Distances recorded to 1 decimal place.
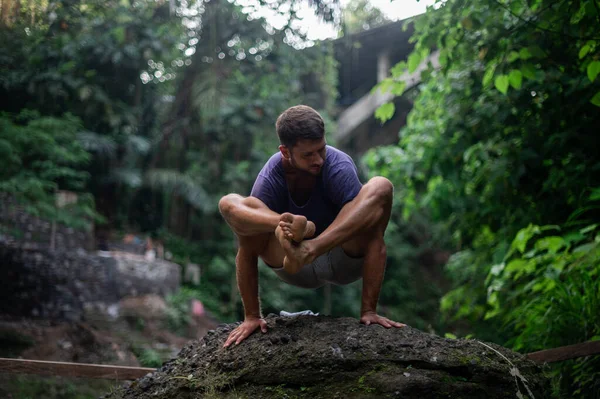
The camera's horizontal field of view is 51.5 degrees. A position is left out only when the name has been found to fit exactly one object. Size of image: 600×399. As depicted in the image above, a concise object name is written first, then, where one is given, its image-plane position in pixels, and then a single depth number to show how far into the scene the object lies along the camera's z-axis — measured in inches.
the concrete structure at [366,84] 585.0
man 106.6
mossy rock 100.8
